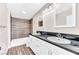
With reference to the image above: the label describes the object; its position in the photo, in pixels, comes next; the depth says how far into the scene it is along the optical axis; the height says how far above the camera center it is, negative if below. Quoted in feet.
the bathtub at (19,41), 6.45 -2.60
